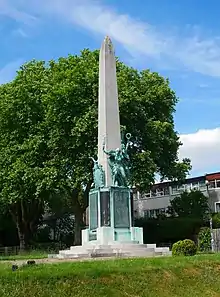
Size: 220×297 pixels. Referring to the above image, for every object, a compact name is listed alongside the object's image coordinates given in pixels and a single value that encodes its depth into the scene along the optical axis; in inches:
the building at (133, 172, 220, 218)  1359.0
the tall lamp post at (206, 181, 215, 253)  821.2
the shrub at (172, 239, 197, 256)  521.4
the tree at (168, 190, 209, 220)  1202.7
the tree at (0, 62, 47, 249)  858.0
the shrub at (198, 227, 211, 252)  904.5
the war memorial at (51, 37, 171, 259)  586.0
